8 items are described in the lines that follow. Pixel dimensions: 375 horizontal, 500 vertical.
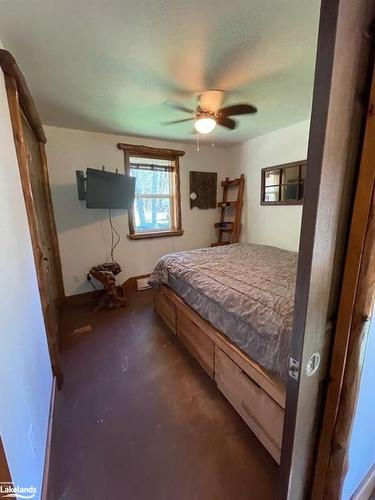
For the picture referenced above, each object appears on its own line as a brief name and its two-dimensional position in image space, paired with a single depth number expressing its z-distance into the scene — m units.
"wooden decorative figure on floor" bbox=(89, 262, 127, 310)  2.98
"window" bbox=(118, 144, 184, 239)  3.50
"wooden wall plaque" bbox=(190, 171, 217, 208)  3.96
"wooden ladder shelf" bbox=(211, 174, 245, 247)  4.00
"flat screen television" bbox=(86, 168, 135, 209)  2.80
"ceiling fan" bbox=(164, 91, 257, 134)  2.16
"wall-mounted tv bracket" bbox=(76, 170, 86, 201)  2.93
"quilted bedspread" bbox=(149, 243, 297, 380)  1.26
